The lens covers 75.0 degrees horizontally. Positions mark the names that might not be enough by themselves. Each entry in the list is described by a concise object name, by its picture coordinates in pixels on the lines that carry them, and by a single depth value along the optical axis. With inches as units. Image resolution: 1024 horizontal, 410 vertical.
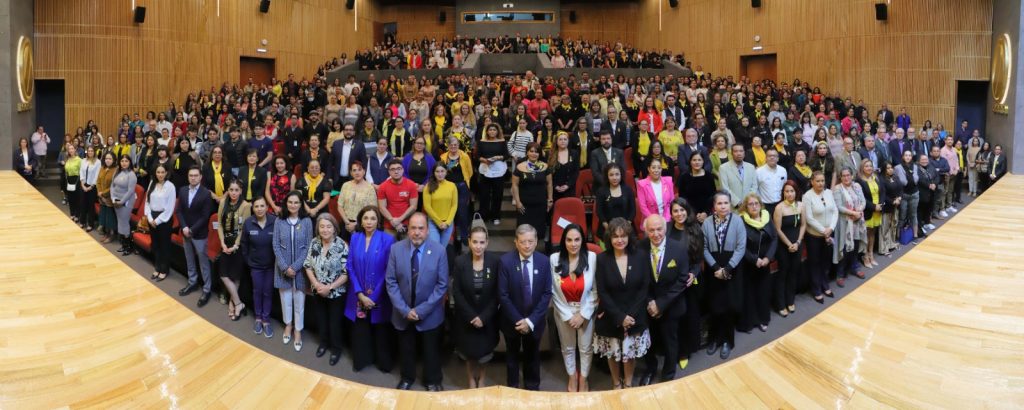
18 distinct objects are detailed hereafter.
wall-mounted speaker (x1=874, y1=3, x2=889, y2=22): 583.8
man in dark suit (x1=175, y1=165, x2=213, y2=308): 253.4
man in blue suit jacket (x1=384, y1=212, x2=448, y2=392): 188.4
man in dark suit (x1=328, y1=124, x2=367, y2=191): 284.2
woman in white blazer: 181.9
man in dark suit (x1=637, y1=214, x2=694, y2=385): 190.2
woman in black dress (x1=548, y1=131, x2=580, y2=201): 271.4
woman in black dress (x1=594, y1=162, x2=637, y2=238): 231.3
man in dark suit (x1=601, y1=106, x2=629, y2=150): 319.3
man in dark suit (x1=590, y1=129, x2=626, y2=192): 262.1
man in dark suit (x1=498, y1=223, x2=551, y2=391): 180.7
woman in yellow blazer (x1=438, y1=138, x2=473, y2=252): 260.1
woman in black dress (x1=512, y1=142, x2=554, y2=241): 258.7
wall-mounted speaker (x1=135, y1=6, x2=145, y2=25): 588.1
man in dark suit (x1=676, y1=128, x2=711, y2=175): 290.1
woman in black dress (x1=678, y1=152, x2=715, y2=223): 255.3
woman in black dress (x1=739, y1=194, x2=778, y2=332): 220.4
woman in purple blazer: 198.1
